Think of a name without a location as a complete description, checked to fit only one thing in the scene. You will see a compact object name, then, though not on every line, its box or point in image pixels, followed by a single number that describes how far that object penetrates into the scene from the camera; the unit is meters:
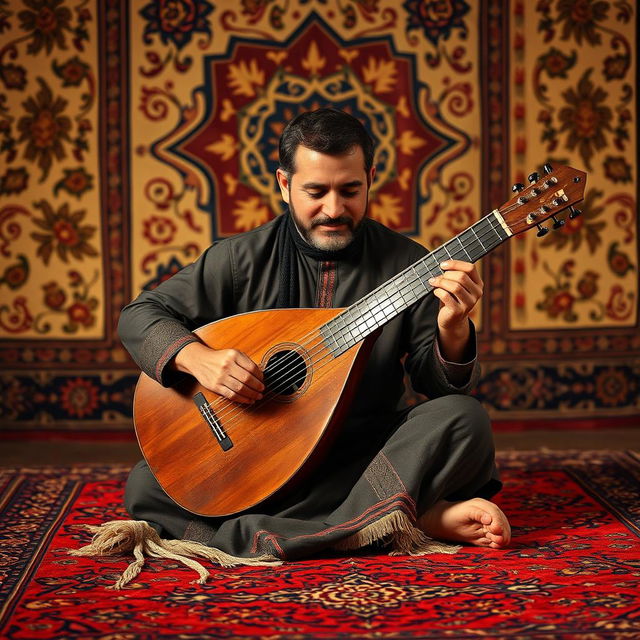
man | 2.12
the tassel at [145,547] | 2.09
